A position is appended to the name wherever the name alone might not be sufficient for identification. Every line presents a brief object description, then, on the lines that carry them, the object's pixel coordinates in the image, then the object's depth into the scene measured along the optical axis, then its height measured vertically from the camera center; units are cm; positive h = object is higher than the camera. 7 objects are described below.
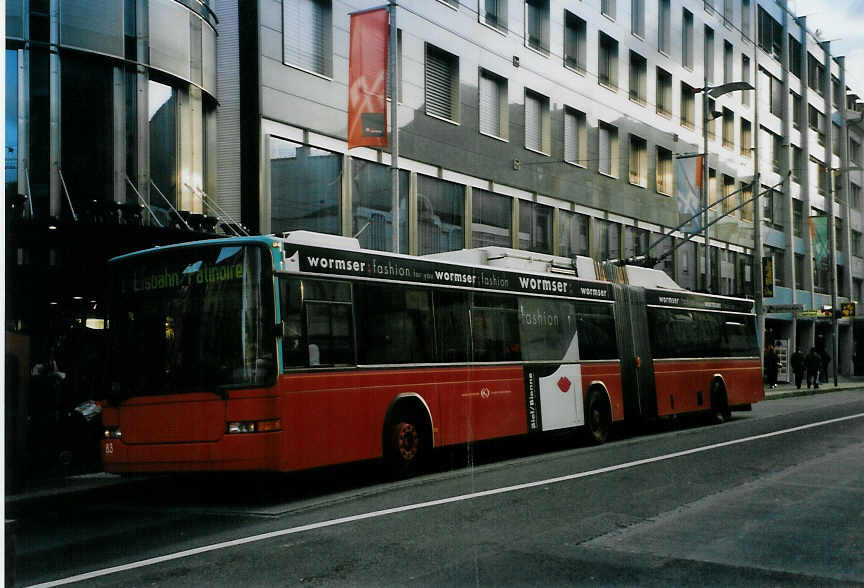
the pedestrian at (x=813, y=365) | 4025 -112
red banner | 1970 +534
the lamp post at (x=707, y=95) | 3381 +869
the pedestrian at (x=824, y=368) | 4761 -150
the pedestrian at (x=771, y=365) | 3972 -108
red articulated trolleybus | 1067 -9
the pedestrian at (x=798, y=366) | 3975 -114
